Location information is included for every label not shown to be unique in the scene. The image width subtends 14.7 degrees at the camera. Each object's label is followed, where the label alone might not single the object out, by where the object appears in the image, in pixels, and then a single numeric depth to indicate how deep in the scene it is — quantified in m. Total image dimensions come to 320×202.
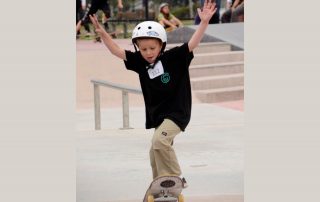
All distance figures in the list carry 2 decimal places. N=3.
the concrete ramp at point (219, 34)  27.37
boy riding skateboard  9.30
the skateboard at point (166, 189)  9.15
